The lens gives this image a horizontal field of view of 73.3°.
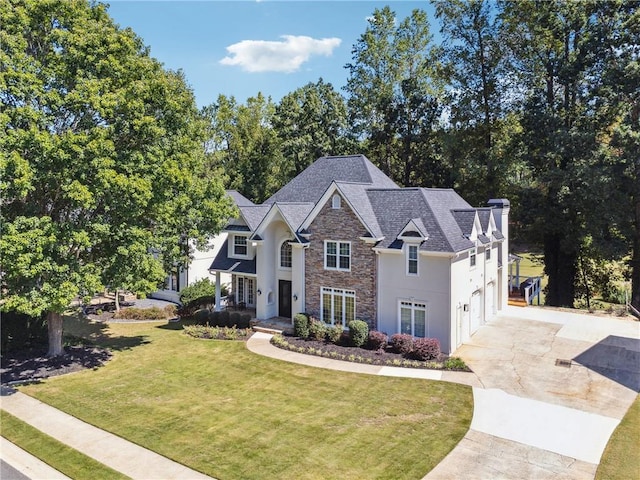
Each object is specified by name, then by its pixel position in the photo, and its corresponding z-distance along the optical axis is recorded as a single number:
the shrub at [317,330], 22.19
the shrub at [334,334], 21.69
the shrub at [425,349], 19.09
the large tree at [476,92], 36.97
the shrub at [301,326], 22.64
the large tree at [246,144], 50.72
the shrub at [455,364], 18.23
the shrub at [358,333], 21.00
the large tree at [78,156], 15.46
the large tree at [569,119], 29.44
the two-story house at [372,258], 20.53
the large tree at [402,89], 42.41
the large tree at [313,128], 44.62
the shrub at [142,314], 28.33
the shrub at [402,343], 19.86
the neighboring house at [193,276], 32.19
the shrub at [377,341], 20.57
